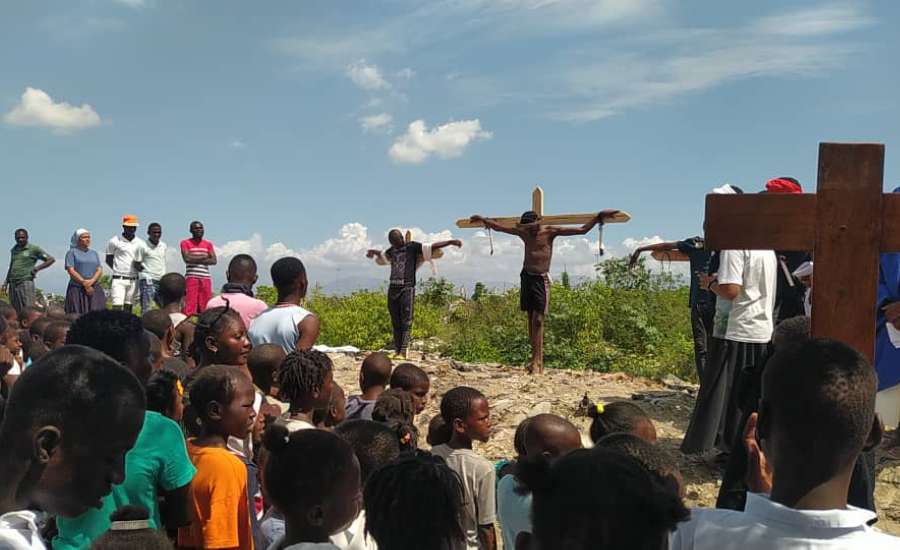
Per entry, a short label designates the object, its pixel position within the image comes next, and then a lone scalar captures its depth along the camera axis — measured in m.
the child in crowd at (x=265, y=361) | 3.97
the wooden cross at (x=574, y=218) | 8.45
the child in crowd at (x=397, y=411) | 3.28
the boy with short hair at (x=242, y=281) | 4.74
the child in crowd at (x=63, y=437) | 1.46
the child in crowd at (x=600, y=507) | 1.41
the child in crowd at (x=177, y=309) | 5.38
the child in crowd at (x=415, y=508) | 1.85
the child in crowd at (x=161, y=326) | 4.90
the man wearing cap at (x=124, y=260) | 10.16
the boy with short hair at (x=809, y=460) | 1.47
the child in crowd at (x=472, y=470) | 3.05
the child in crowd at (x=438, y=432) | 3.70
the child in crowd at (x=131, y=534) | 1.67
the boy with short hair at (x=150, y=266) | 10.29
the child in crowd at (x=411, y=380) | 4.47
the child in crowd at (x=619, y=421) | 2.96
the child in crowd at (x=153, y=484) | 2.20
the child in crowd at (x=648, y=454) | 2.13
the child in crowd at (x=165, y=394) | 2.86
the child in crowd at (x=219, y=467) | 2.51
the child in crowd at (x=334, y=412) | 3.78
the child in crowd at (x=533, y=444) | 2.58
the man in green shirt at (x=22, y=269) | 10.63
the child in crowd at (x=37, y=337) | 5.21
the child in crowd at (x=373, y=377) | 4.11
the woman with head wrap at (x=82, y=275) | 9.87
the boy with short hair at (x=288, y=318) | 4.19
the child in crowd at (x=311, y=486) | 2.09
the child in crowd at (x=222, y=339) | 3.94
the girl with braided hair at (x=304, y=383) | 3.36
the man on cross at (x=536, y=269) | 8.23
